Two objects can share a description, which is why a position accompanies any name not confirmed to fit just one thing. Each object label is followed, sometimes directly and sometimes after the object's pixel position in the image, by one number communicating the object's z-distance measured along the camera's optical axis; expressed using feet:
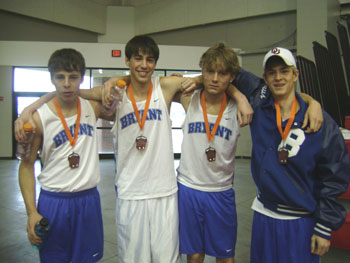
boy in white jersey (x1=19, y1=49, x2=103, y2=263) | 6.07
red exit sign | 29.01
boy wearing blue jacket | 5.29
